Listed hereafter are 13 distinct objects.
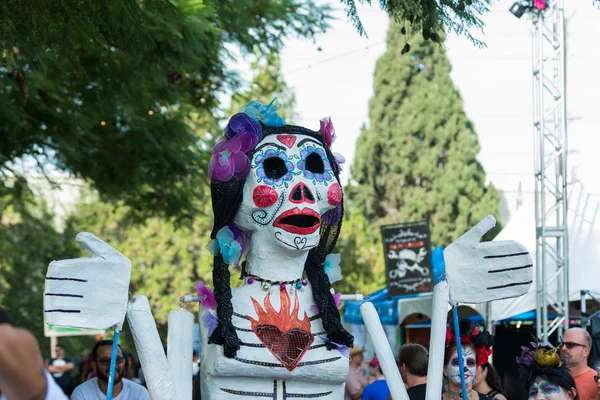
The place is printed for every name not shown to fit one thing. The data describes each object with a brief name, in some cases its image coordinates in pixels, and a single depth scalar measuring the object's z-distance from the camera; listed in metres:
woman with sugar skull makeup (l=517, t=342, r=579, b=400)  4.96
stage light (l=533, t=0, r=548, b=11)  10.16
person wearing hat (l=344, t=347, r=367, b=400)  7.78
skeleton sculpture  4.69
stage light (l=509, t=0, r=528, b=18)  10.17
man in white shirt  5.38
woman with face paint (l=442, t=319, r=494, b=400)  5.11
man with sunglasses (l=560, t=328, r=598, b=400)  5.74
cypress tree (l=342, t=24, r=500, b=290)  26.73
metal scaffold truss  9.99
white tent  10.34
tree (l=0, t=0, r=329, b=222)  7.38
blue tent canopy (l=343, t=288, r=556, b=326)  12.53
